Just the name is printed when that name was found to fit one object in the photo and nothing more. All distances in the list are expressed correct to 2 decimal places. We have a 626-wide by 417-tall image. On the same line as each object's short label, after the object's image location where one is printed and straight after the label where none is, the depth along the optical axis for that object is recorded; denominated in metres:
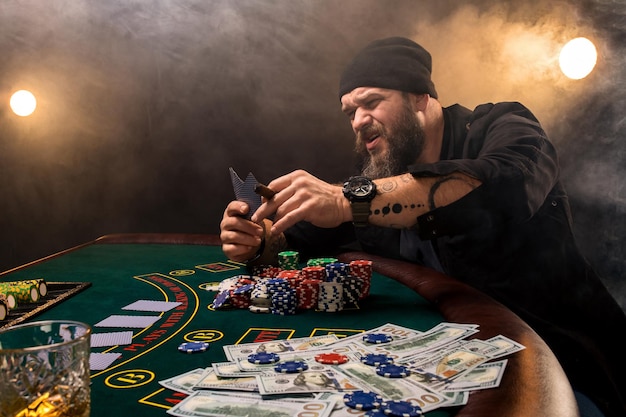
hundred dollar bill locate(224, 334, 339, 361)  1.23
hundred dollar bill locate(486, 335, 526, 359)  1.17
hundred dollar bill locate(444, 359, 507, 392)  1.00
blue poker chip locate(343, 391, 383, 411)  0.91
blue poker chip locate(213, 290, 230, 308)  1.66
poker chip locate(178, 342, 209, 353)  1.26
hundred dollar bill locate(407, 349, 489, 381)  1.08
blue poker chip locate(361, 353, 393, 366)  1.13
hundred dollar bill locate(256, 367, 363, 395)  1.00
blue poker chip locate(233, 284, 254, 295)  1.67
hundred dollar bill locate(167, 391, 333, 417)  0.91
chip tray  1.57
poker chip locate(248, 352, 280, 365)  1.15
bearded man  1.96
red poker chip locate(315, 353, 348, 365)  1.14
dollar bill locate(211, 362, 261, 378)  1.08
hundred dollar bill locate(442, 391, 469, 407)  0.94
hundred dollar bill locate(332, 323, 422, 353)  1.26
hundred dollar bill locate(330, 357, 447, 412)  0.95
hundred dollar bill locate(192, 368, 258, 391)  1.02
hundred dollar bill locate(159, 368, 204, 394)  1.03
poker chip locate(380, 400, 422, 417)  0.88
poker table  0.97
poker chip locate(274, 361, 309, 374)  1.09
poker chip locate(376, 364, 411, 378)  1.06
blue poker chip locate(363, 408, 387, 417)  0.88
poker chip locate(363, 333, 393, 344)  1.29
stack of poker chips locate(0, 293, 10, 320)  1.59
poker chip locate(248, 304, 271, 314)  1.62
